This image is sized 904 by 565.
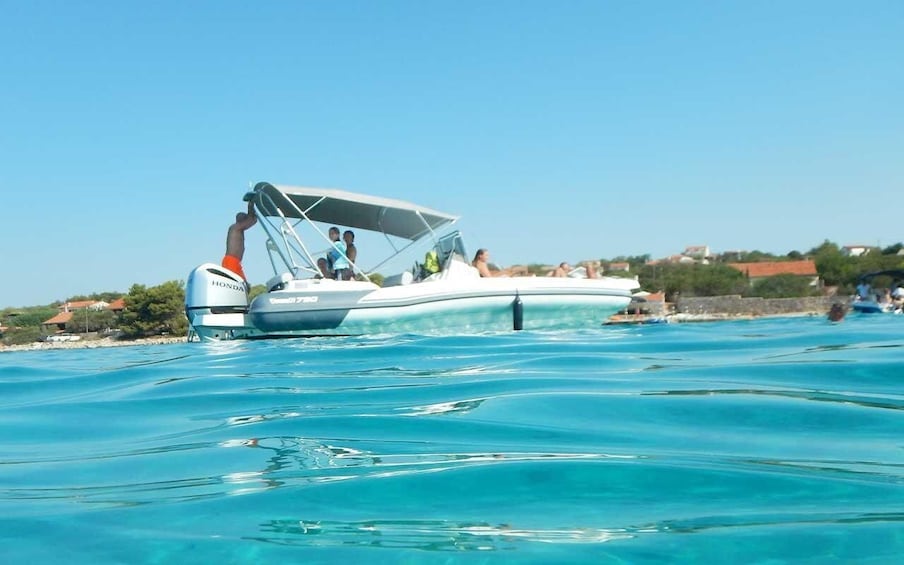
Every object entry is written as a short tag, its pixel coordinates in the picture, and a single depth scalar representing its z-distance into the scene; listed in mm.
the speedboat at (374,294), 9602
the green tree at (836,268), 46591
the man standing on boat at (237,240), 10352
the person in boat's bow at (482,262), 10750
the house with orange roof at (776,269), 54306
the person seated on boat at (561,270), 11297
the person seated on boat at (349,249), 10470
